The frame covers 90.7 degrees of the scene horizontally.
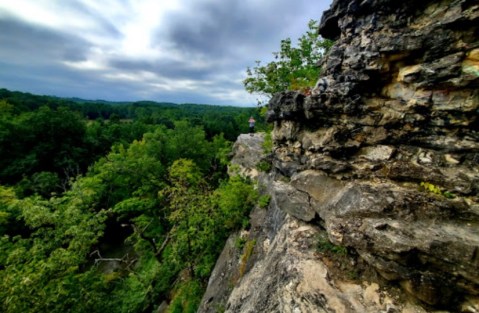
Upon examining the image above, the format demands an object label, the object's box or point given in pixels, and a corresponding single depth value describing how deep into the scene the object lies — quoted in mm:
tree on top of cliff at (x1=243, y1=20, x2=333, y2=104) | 17188
